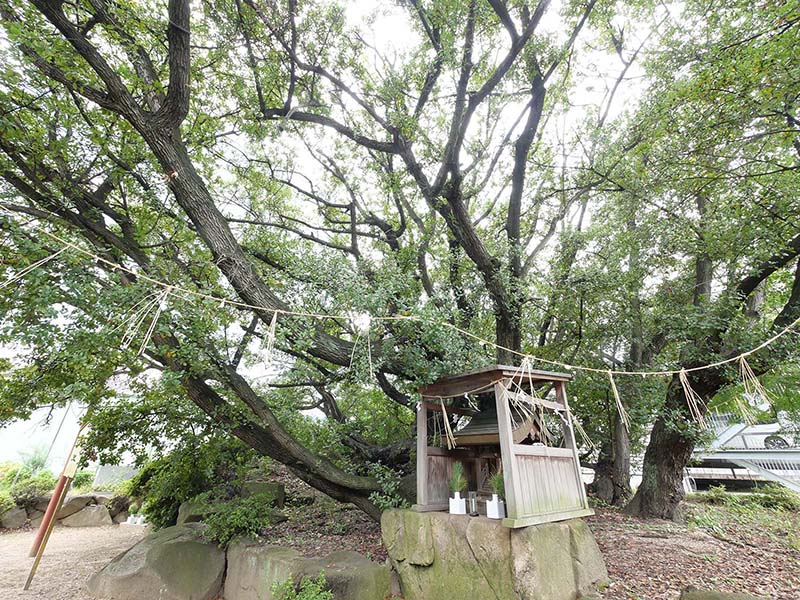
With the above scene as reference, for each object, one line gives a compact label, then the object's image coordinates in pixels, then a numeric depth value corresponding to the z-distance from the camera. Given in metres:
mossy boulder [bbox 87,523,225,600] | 4.32
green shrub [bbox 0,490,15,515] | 7.41
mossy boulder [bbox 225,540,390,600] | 3.79
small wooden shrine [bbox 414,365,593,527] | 3.55
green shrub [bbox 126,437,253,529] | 5.21
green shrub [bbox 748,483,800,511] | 6.81
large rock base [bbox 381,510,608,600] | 3.22
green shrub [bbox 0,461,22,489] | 8.34
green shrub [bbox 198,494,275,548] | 4.80
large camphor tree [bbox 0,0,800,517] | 3.54
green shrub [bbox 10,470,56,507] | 7.82
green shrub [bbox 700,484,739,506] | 7.15
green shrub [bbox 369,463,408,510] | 4.66
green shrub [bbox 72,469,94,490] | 9.17
